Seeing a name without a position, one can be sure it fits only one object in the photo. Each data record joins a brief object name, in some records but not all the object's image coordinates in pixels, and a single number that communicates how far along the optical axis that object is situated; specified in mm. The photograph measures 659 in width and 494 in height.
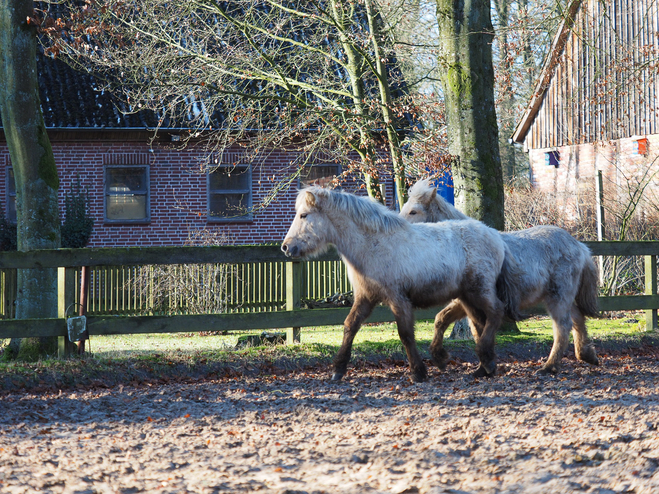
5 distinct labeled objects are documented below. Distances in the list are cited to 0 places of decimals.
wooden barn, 39500
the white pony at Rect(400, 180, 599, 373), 15547
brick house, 36687
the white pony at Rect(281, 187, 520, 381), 14109
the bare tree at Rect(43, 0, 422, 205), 26203
